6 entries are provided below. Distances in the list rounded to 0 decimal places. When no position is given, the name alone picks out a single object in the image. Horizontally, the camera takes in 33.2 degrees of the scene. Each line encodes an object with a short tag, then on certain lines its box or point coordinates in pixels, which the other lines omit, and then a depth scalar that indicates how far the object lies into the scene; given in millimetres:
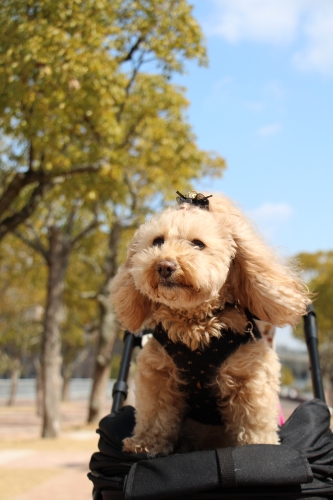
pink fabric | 2951
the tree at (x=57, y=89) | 7109
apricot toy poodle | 2111
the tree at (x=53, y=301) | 12656
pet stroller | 1822
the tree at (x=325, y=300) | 24828
